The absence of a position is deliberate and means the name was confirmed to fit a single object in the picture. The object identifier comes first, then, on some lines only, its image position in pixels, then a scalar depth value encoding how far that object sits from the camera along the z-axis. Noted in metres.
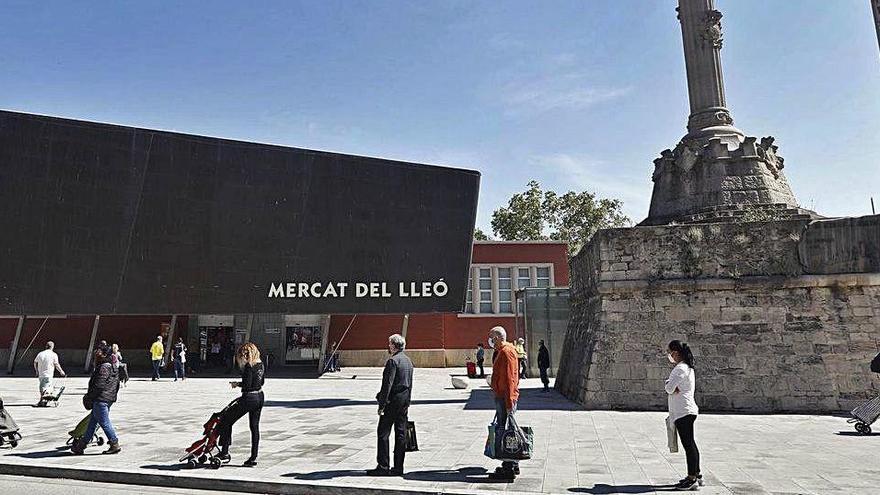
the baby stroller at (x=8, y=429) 8.43
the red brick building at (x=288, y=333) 27.45
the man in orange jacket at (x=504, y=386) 6.29
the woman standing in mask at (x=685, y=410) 5.85
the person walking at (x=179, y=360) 21.42
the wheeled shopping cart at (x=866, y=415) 8.98
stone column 14.11
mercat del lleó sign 21.00
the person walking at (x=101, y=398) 7.78
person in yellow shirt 20.42
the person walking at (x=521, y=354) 20.08
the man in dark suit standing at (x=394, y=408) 6.56
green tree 45.97
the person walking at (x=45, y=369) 13.43
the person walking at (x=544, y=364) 16.84
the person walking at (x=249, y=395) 7.00
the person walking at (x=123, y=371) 8.62
